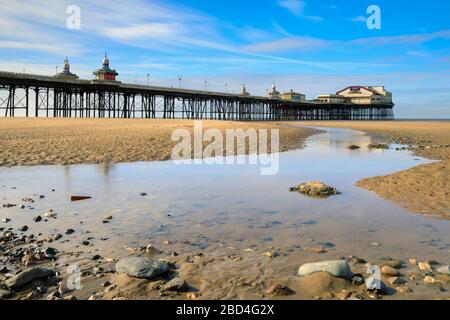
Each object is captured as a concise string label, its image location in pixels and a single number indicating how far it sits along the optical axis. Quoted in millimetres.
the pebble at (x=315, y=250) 5312
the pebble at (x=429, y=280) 4241
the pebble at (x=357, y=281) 4208
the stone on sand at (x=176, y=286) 4086
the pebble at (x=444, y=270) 4462
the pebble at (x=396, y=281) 4238
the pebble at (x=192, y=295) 3953
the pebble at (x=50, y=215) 6961
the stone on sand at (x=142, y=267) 4383
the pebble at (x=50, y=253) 4992
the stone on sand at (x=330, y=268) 4312
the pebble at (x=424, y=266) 4646
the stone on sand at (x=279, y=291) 4012
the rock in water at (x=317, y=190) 9172
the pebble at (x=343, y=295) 3898
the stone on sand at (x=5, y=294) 3883
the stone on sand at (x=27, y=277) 4121
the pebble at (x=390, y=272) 4457
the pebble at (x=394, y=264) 4707
